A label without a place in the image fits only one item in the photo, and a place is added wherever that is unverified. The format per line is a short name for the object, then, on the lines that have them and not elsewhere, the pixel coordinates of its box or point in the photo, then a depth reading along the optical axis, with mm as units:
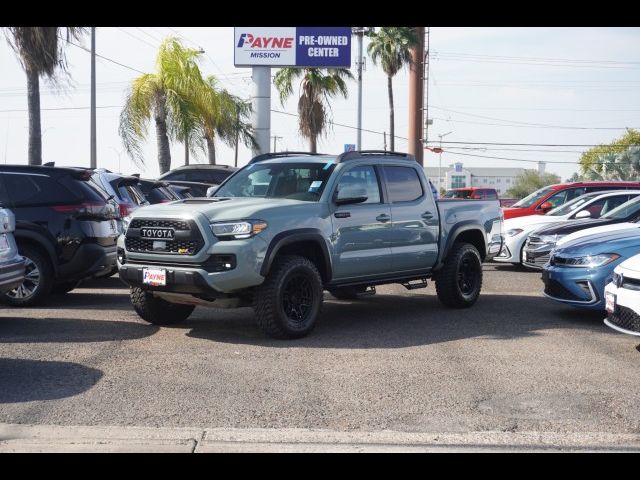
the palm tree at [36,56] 18688
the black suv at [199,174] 22781
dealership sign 28453
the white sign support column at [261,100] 28422
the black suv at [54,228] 9852
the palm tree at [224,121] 28609
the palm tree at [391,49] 40562
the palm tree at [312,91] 34906
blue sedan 9016
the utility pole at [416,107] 45662
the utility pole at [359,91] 35438
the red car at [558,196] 17703
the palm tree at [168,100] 26875
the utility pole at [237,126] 32781
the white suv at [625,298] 7348
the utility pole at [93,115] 25375
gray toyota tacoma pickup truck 7797
